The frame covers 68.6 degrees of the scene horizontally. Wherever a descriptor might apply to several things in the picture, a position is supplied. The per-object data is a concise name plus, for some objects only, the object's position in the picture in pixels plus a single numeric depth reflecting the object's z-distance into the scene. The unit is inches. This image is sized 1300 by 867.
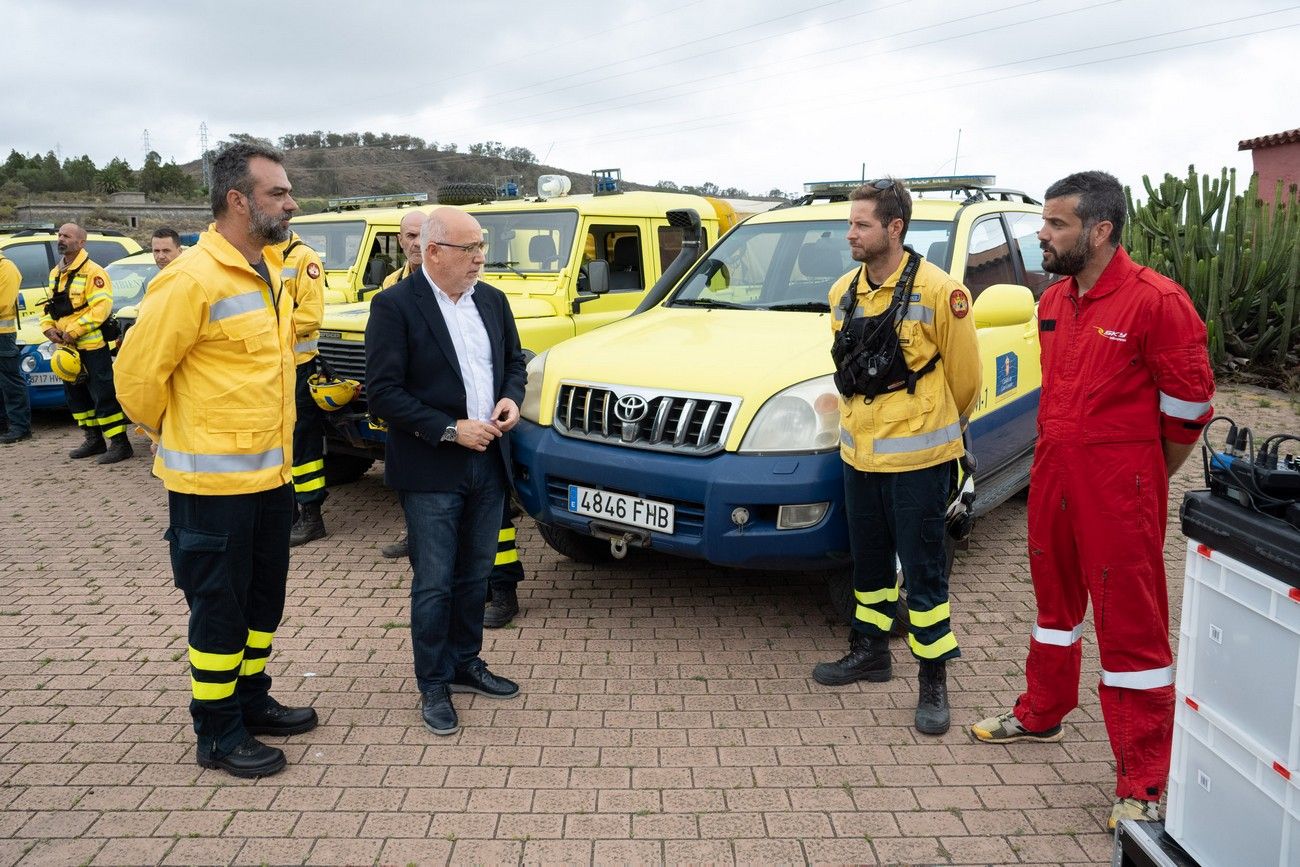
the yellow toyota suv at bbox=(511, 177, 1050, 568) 155.0
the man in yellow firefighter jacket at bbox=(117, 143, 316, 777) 124.6
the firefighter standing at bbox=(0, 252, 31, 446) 347.6
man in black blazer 140.9
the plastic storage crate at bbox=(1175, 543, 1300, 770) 82.3
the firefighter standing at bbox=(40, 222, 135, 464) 323.9
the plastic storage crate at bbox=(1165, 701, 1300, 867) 83.4
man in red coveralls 117.7
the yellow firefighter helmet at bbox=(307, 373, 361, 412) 226.5
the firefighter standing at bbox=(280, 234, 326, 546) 221.1
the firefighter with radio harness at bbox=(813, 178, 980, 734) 140.3
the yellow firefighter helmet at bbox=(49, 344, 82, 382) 327.9
